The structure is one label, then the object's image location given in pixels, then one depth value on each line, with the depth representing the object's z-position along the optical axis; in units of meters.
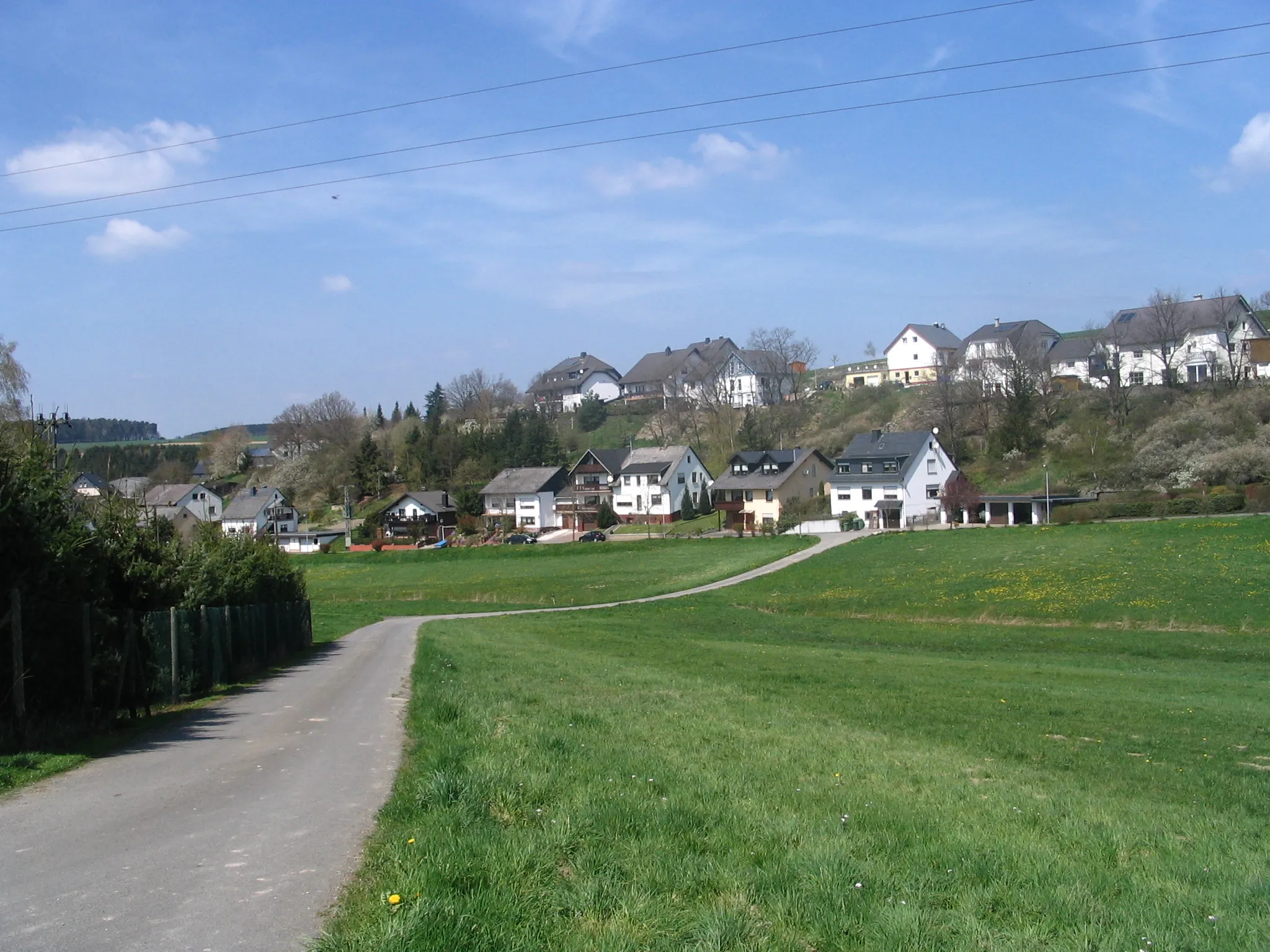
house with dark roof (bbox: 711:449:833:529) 98.44
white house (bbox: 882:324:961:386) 141.00
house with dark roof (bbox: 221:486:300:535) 122.00
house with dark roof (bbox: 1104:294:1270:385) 97.94
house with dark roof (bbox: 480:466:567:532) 117.62
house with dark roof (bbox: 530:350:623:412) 178.25
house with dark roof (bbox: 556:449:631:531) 116.31
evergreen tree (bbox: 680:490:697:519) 108.69
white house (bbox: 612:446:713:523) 110.44
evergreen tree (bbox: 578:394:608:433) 156.25
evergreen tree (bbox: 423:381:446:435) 155.25
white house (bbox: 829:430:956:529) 88.31
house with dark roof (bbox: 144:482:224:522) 112.31
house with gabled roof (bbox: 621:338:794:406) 142.62
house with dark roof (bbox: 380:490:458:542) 116.31
